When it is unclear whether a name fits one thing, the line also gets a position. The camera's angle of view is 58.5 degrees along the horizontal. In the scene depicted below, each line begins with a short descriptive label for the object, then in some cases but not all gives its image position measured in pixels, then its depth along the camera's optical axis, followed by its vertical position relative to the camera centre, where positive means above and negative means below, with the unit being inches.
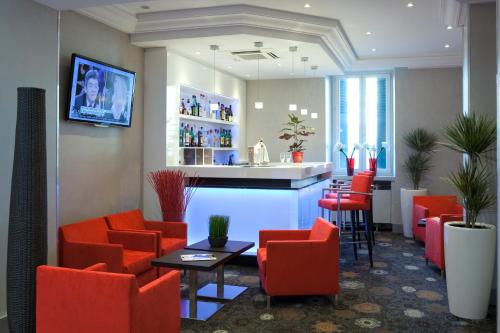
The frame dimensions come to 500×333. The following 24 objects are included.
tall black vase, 127.0 -16.2
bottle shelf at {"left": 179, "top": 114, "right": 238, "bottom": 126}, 274.7 +27.9
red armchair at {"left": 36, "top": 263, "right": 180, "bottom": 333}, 107.7 -35.6
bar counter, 227.5 -19.9
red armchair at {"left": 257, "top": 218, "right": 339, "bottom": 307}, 171.0 -40.7
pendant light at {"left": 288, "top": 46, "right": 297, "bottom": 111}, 258.5 +65.6
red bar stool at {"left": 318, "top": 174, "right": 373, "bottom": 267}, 230.8 -20.9
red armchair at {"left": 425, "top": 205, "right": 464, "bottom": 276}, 214.7 -39.3
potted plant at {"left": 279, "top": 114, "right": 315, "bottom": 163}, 271.3 +5.9
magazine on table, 165.3 -36.2
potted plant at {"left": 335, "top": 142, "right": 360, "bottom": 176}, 354.6 +0.2
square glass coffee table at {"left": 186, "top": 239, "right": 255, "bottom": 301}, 183.0 -51.4
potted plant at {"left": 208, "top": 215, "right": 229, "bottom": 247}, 187.0 -29.5
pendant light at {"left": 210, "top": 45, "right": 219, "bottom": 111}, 253.9 +57.3
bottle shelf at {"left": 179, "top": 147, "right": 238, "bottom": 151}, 317.4 +9.2
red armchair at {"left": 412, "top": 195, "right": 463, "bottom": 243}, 293.1 -30.3
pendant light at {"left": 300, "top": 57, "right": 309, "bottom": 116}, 287.6 +66.4
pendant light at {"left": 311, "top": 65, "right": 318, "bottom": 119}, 321.7 +67.8
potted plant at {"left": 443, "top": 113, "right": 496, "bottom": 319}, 160.9 -30.3
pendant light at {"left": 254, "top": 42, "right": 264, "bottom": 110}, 248.6 +65.1
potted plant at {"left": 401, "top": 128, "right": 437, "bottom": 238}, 327.6 -1.9
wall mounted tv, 197.6 +32.4
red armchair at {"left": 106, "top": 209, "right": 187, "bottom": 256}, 216.2 -33.6
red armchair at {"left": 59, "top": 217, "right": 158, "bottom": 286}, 173.2 -36.7
